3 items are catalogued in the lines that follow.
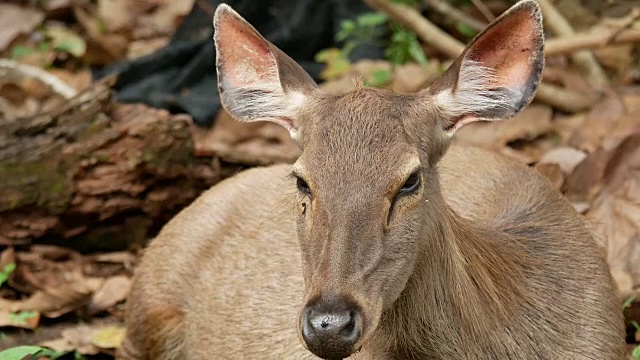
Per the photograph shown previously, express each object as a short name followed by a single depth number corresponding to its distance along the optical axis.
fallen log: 12.30
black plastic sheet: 16.75
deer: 6.86
